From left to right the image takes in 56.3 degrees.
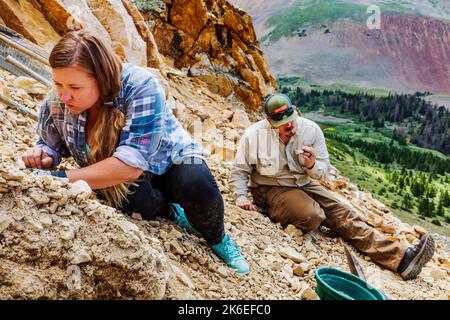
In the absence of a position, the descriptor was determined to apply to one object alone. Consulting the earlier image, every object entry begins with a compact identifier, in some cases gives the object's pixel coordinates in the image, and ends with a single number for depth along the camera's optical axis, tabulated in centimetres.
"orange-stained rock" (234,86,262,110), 1612
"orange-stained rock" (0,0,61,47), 707
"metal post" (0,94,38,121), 446
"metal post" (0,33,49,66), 552
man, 538
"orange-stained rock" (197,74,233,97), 1523
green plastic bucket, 327
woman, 259
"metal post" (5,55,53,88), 547
